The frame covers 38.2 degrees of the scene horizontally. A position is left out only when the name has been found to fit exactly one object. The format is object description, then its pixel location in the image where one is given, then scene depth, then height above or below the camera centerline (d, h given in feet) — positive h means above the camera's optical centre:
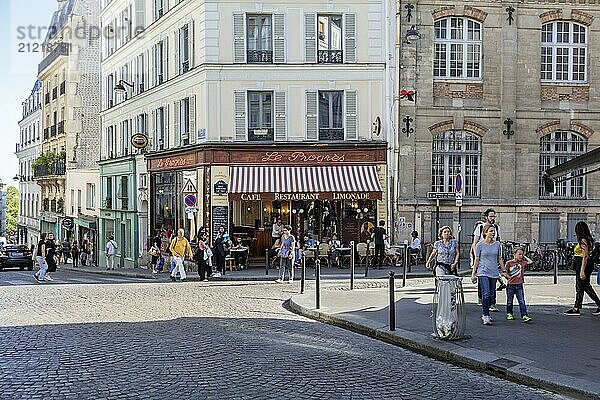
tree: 357.20 -3.15
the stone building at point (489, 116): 98.58 +9.95
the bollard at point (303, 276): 60.76 -5.33
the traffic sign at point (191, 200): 89.35 +0.14
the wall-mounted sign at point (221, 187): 99.55 +1.67
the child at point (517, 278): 43.96 -3.82
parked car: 145.79 -9.79
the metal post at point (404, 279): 68.75 -6.18
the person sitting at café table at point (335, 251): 95.91 -5.44
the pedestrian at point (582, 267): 45.93 -3.49
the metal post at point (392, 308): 42.50 -5.27
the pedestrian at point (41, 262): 88.17 -6.27
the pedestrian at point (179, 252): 82.23 -4.82
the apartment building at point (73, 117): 183.62 +18.43
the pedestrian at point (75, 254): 153.74 -9.55
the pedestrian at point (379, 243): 91.20 -4.34
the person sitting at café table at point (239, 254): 94.84 -5.85
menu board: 99.71 -1.79
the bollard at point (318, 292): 53.42 -5.61
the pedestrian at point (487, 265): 43.50 -3.17
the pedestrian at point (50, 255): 90.53 -5.67
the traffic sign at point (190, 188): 90.53 +1.40
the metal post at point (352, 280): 65.62 -5.93
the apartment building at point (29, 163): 231.30 +10.98
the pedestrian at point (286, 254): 78.38 -4.72
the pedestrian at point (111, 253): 127.13 -7.70
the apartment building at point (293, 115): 99.04 +10.07
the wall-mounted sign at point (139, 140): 120.88 +8.55
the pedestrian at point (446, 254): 49.32 -2.95
